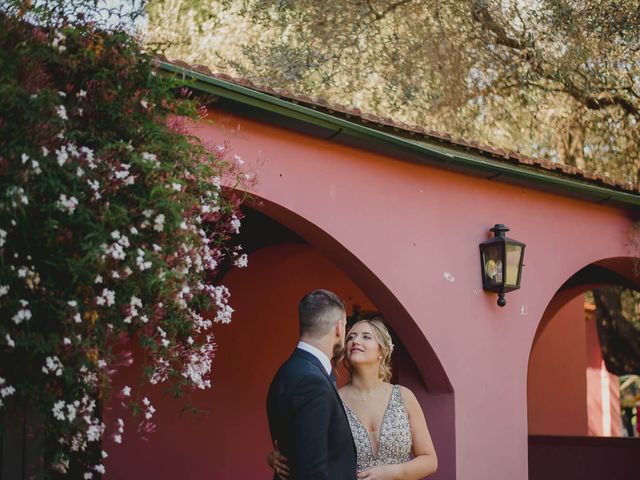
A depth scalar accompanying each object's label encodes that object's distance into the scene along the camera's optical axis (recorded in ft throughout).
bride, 14.97
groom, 11.38
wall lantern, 23.20
